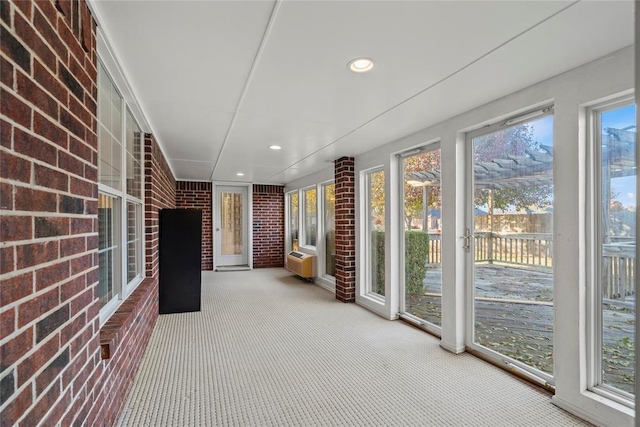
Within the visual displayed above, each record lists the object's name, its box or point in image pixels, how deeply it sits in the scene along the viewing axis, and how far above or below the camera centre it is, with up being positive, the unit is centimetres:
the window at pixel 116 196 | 203 +15
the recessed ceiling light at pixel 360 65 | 185 +89
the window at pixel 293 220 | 754 -10
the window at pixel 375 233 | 430 -24
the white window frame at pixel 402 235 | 381 -23
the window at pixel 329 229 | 583 -24
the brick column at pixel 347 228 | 467 -18
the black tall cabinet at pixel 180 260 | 408 -56
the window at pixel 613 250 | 190 -21
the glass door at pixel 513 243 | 236 -22
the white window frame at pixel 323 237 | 605 -39
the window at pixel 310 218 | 651 -4
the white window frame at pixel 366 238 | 455 -31
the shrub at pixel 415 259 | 358 -50
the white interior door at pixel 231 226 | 768 -24
